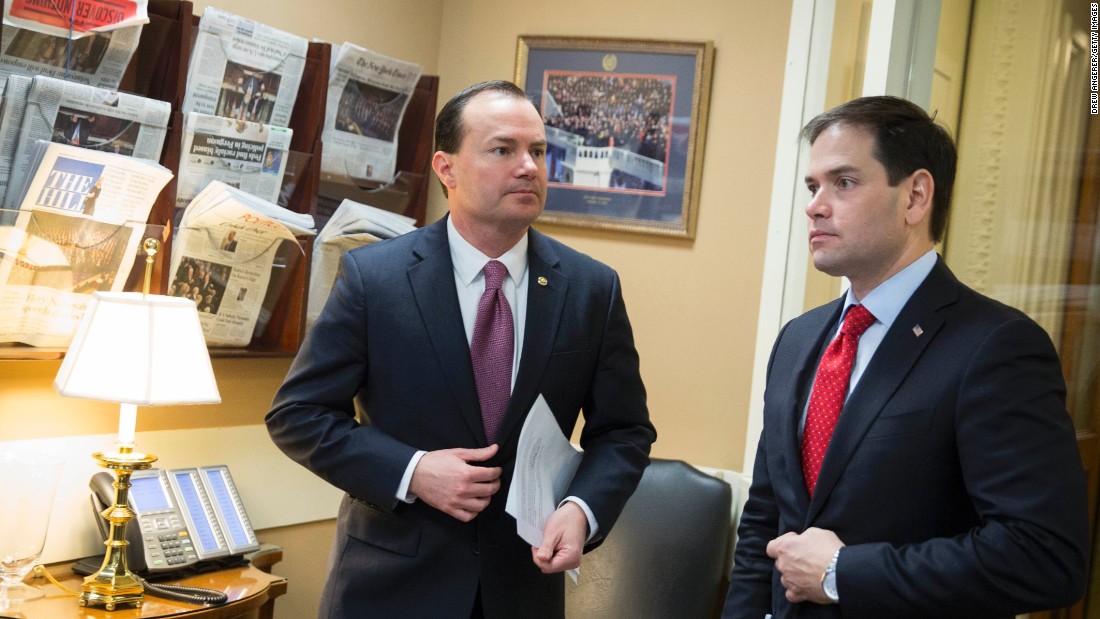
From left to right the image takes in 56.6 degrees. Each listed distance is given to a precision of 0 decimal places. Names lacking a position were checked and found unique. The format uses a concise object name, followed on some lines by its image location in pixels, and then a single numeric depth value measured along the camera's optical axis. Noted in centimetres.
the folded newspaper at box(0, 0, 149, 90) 212
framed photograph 304
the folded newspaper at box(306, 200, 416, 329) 286
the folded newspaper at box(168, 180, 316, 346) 249
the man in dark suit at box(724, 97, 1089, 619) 135
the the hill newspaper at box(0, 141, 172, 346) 214
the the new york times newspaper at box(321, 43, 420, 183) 289
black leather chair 273
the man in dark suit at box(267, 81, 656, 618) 181
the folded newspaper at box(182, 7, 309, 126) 250
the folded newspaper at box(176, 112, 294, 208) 249
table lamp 209
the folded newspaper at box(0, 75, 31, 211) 210
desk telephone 234
